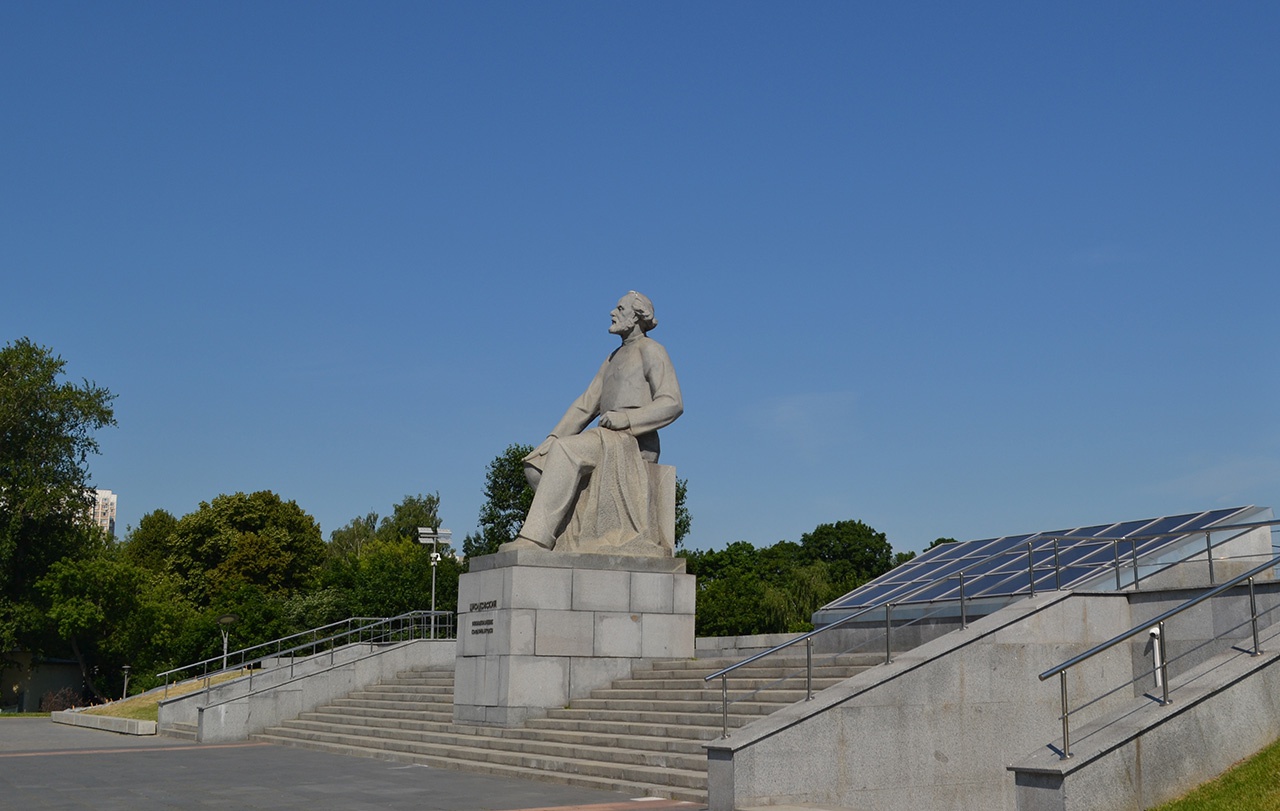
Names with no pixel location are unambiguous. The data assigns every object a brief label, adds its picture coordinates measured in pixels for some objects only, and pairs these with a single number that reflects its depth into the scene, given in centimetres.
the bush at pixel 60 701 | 3373
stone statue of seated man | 1836
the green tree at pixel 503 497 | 5759
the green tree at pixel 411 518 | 7812
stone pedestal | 1739
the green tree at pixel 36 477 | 4225
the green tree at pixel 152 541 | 6931
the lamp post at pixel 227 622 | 3575
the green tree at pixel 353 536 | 8244
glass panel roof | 1620
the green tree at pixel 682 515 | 5725
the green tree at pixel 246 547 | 6053
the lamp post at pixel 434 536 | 3619
